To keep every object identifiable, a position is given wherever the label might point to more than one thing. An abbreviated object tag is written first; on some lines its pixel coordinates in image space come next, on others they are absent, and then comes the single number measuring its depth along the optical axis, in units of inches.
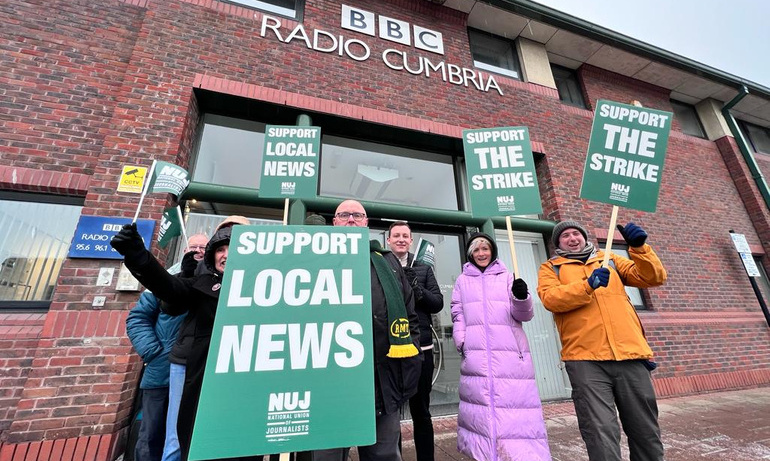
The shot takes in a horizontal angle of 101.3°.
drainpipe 279.6
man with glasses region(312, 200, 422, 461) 65.7
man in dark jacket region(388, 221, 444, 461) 95.9
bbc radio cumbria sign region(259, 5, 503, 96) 192.9
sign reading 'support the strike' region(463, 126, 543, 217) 110.0
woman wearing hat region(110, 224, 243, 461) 65.0
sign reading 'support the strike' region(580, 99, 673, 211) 98.7
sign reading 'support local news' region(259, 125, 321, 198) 114.5
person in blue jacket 86.9
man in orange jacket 80.3
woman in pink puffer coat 87.0
